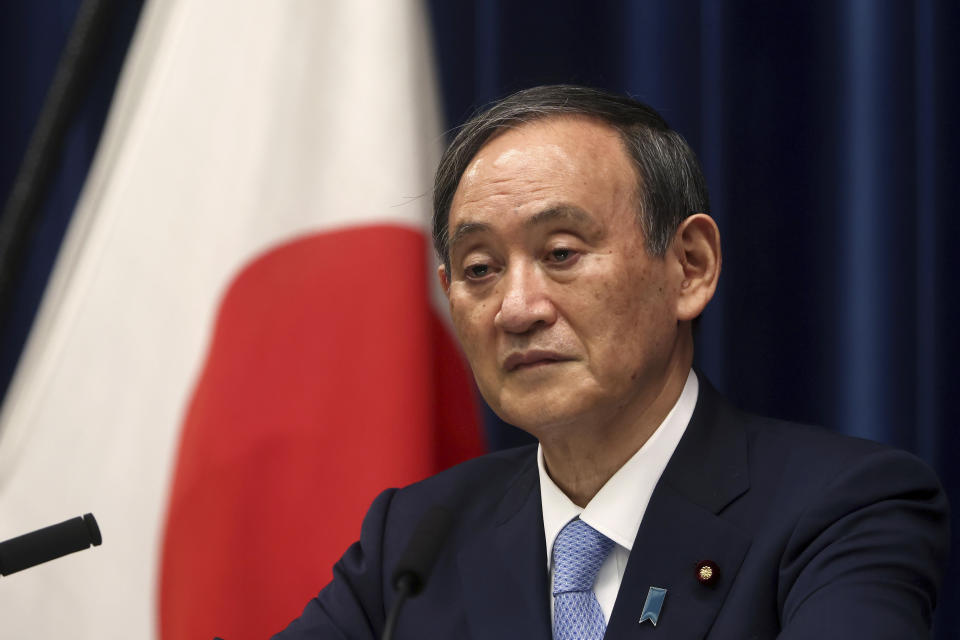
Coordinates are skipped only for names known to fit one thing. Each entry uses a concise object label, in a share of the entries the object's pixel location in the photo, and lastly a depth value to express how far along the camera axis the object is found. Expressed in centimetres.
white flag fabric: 707
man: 682
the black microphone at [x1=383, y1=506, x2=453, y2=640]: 677
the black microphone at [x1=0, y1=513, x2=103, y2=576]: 669
